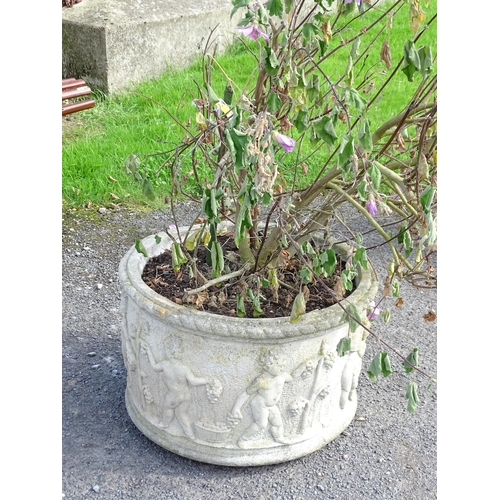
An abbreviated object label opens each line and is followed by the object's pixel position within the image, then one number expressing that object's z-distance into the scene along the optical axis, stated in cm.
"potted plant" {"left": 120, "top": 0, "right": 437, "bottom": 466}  183
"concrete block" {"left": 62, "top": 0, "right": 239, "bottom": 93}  509
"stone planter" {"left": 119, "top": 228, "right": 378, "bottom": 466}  207
